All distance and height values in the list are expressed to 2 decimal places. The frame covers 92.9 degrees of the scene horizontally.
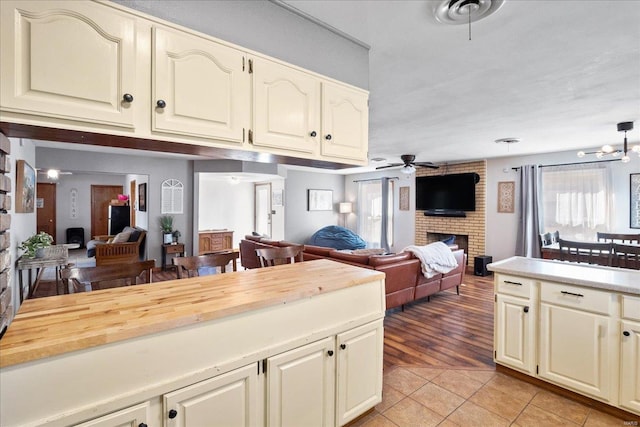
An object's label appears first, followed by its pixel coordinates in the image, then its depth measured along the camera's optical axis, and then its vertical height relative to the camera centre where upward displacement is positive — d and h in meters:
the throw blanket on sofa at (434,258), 4.01 -0.62
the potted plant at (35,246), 3.84 -0.43
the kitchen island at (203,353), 0.98 -0.57
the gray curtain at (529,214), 5.71 -0.02
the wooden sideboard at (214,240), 8.12 -0.77
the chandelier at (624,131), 3.61 +1.02
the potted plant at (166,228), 6.46 -0.33
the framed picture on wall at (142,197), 6.62 +0.34
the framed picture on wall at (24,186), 3.75 +0.34
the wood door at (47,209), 8.78 +0.10
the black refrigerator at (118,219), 8.64 -0.19
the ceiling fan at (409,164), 5.51 +0.92
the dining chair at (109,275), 1.70 -0.37
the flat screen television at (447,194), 6.59 +0.43
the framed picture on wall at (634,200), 4.69 +0.20
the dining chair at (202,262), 2.19 -0.37
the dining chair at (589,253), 3.32 -0.48
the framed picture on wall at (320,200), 8.79 +0.37
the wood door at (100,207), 9.58 +0.17
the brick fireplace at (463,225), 6.52 -0.27
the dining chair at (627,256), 3.28 -0.49
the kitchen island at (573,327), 1.93 -0.80
